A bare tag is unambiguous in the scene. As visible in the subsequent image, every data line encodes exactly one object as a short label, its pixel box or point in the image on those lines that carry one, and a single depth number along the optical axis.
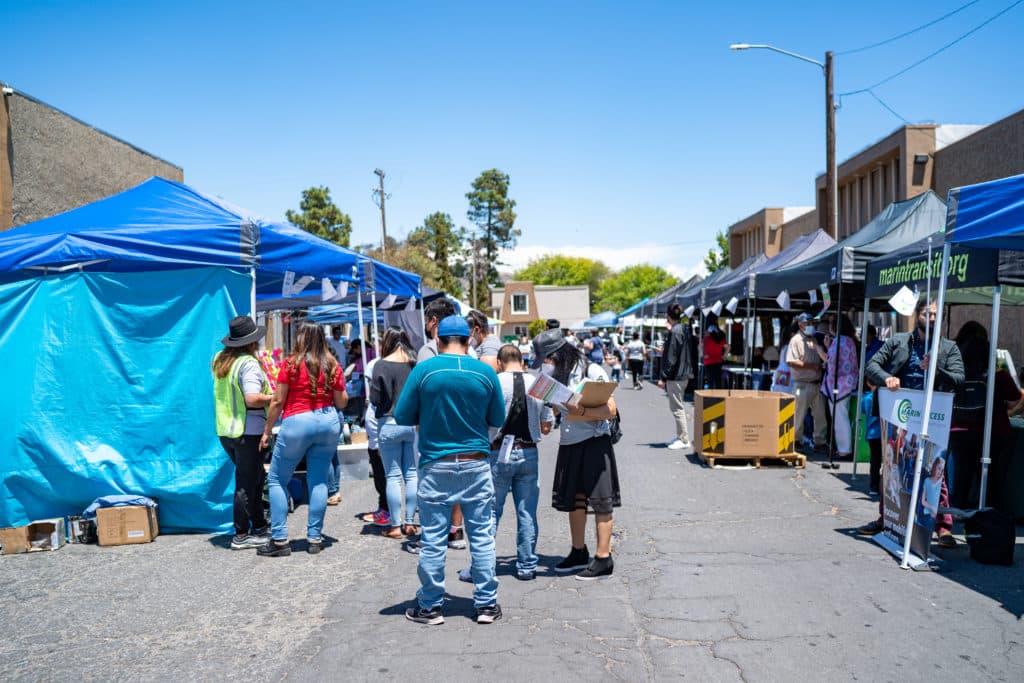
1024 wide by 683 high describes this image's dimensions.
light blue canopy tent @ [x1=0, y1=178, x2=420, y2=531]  7.26
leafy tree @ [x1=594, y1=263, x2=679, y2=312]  124.38
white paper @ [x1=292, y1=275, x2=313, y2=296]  9.30
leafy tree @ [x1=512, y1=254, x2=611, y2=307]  127.38
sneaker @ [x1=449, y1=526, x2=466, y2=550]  6.74
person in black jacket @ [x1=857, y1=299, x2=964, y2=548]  6.68
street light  18.16
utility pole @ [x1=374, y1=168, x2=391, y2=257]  43.24
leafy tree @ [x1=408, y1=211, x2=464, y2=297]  59.88
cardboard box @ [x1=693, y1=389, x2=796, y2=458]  10.52
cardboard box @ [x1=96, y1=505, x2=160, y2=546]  7.00
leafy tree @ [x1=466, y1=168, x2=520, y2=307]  73.44
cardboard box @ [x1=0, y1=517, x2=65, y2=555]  6.80
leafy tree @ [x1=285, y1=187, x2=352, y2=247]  50.50
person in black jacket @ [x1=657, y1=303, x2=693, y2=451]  11.84
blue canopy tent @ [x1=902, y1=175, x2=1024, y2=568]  5.57
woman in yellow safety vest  6.74
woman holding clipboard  5.68
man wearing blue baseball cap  4.83
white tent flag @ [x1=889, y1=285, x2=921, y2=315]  7.60
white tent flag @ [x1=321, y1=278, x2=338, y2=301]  9.43
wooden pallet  10.65
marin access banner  6.12
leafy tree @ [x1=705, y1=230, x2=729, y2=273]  62.22
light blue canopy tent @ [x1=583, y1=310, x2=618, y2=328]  44.91
